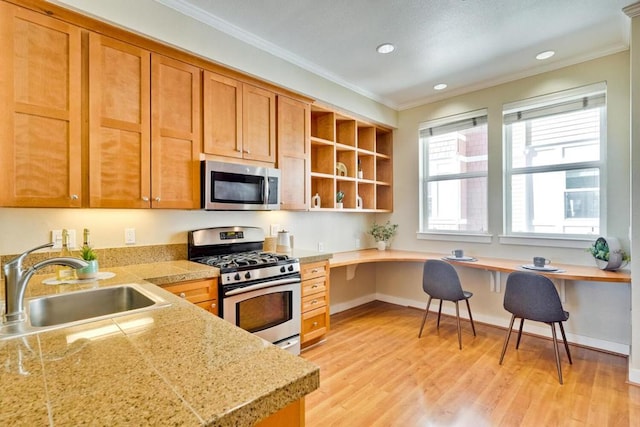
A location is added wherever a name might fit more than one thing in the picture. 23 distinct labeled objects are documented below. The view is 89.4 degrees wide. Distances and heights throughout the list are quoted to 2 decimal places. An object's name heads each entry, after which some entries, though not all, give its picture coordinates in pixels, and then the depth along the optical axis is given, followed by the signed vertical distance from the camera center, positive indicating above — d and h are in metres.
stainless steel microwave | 2.58 +0.24
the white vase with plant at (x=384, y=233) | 4.60 -0.28
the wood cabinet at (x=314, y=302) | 3.00 -0.84
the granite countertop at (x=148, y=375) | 0.63 -0.38
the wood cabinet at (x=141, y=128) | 2.09 +0.61
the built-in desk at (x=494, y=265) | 2.71 -0.53
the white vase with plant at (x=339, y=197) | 4.04 +0.21
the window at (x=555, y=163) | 3.16 +0.52
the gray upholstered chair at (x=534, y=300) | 2.54 -0.71
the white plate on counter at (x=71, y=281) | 1.76 -0.37
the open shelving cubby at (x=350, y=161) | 3.85 +0.69
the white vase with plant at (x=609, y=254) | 2.84 -0.36
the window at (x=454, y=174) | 3.92 +0.51
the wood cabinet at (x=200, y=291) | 2.16 -0.53
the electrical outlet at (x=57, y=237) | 2.18 -0.15
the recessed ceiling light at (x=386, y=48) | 2.95 +1.54
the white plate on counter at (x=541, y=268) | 2.96 -0.51
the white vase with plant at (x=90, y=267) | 1.84 -0.30
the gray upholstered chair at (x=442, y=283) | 3.15 -0.69
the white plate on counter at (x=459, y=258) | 3.59 -0.51
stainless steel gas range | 2.41 -0.55
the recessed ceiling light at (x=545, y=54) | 3.07 +1.53
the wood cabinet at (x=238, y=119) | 2.62 +0.82
